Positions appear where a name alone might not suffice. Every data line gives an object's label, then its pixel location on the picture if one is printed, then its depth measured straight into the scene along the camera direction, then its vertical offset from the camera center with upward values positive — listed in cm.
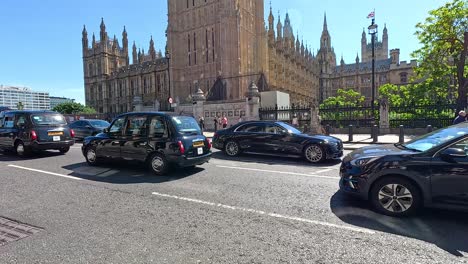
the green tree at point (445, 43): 1750 +549
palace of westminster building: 3606 +1291
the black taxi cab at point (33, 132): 929 -18
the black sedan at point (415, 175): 362 -82
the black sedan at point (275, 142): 837 -67
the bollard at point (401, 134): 1234 -66
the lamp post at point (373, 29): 1693 +599
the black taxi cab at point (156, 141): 651 -42
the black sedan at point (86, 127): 1630 -7
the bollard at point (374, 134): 1334 -69
